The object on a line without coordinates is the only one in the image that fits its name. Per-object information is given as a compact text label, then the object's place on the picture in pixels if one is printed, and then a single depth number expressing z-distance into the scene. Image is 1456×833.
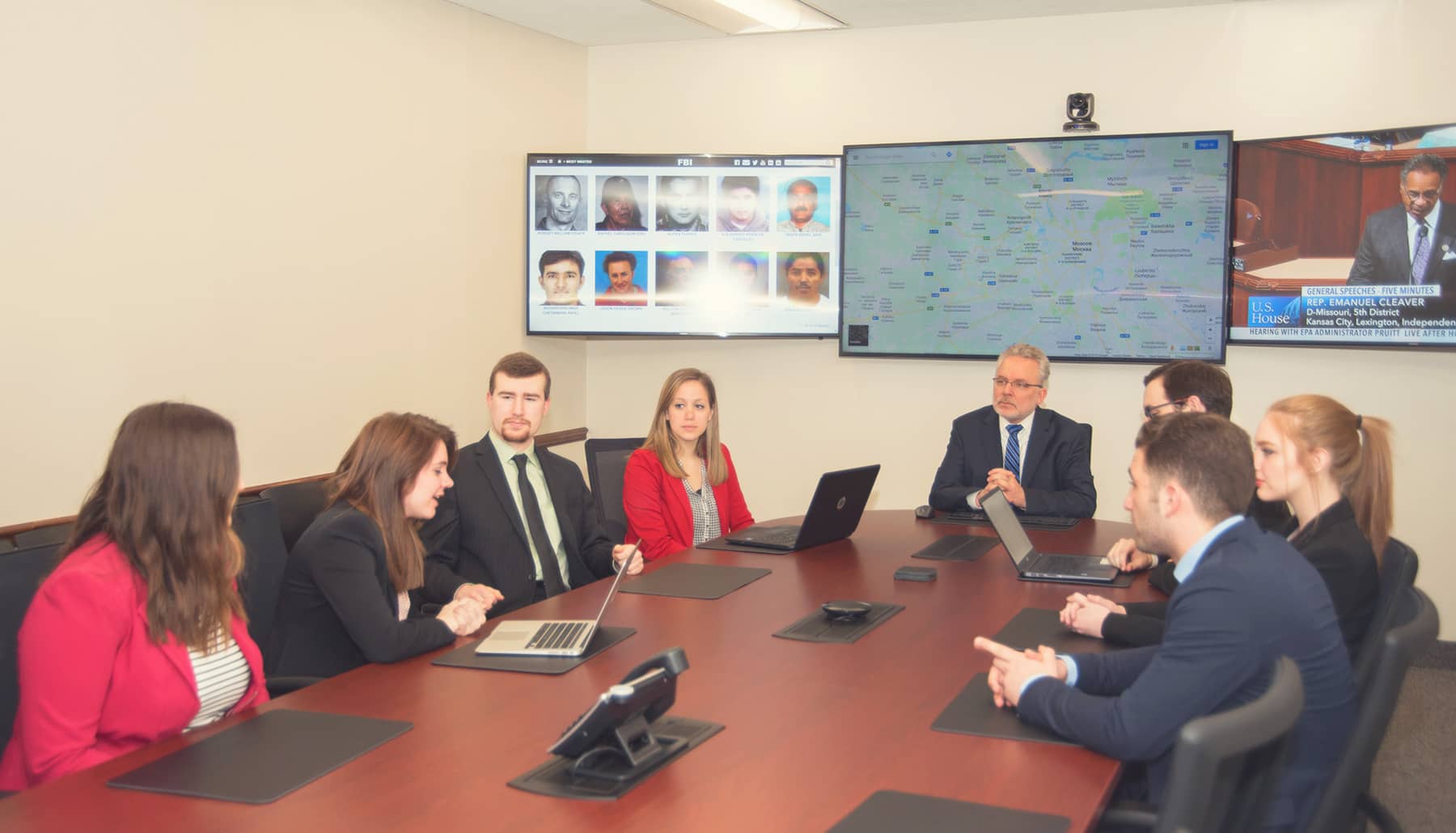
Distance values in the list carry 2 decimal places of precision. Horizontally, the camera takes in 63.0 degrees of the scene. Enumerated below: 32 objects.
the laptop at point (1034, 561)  3.16
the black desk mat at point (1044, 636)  2.50
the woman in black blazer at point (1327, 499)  2.50
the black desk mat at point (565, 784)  1.69
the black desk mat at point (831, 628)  2.57
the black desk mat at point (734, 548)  3.63
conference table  1.63
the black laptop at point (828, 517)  3.58
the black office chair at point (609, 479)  4.25
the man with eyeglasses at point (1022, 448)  4.39
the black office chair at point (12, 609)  2.27
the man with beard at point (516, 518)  3.46
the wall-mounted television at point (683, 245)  5.83
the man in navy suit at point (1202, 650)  1.84
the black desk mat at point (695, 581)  3.03
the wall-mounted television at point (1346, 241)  4.89
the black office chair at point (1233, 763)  1.31
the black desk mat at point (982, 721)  1.95
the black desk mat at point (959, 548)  3.52
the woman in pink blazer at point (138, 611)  1.99
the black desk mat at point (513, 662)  2.31
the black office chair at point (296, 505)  3.45
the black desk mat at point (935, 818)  1.58
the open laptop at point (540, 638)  2.39
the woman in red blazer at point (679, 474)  3.96
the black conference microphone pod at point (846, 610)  2.68
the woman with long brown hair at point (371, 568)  2.45
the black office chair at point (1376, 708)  1.84
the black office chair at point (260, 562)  3.06
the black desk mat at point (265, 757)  1.71
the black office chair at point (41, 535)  3.51
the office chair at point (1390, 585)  2.33
